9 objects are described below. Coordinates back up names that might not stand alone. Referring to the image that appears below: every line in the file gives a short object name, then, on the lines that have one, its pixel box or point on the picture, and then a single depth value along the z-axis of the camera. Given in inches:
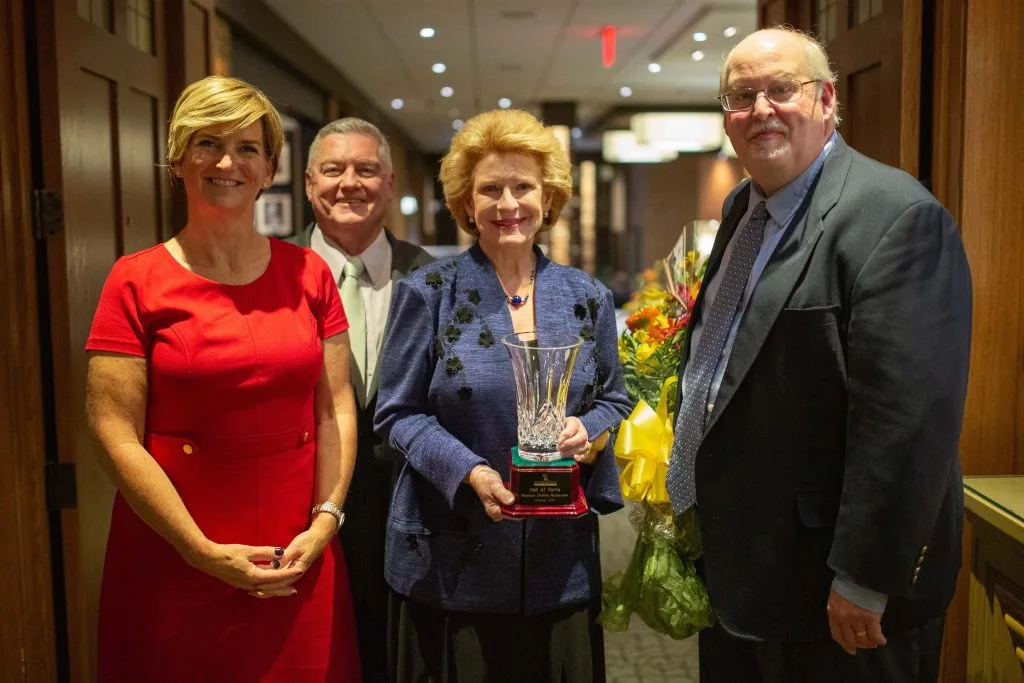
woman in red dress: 63.5
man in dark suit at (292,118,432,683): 85.4
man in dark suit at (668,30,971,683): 53.9
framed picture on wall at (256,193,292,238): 319.0
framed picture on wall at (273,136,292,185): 316.3
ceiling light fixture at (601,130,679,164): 487.8
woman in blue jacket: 68.6
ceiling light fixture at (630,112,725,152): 425.7
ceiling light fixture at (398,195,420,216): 652.7
